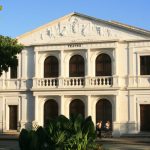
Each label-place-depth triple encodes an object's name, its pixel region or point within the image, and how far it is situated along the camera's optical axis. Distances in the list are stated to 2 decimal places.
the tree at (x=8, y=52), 29.98
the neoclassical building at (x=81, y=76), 35.84
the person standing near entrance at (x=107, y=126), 34.91
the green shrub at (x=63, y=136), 18.81
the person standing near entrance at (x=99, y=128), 33.72
